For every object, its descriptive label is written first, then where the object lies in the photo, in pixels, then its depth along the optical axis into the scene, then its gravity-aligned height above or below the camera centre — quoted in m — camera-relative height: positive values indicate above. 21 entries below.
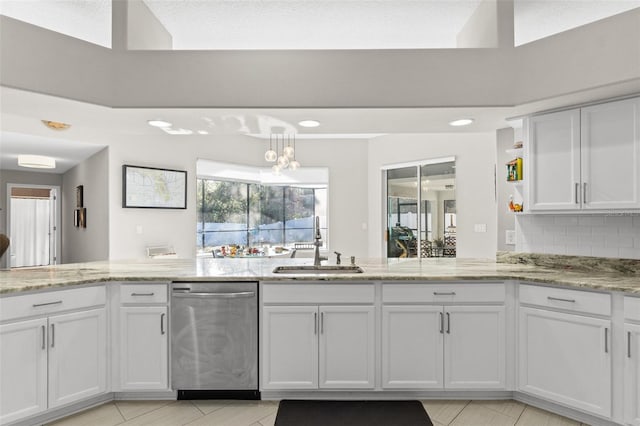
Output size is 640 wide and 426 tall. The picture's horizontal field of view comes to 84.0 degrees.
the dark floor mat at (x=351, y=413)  2.26 -1.33
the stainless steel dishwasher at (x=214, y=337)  2.49 -0.87
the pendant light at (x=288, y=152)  5.00 +0.86
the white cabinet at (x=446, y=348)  2.47 -0.94
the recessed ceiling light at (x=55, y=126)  4.38 +1.09
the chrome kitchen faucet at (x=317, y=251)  3.02 -0.33
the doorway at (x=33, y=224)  7.84 -0.24
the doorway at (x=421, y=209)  5.70 +0.06
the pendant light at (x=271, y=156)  4.86 +0.78
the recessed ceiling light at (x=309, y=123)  3.00 +0.77
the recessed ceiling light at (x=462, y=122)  2.93 +0.77
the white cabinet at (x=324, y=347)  2.48 -0.94
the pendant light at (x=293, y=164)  5.30 +0.73
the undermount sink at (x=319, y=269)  2.82 -0.46
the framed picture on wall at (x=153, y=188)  5.53 +0.42
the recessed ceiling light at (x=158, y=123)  2.96 +0.76
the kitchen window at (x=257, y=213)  6.72 +0.00
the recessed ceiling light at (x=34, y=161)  5.07 +0.76
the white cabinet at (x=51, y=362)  2.08 -0.93
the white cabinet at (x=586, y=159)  2.41 +0.39
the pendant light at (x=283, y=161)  5.06 +0.74
